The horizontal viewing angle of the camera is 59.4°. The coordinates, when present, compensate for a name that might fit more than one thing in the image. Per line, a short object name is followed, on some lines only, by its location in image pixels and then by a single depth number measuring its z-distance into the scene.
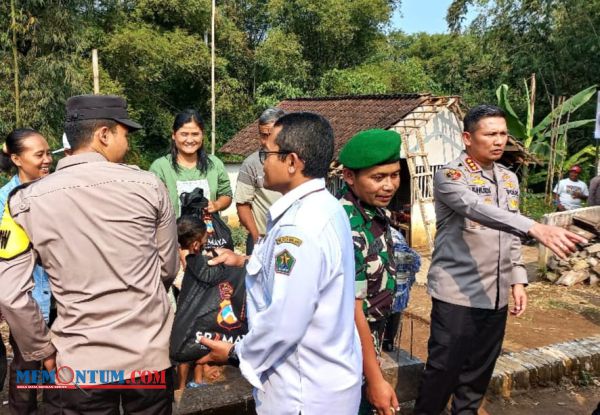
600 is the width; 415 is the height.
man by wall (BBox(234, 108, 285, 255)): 4.09
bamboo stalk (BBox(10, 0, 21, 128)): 12.85
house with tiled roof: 11.55
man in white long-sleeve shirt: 1.60
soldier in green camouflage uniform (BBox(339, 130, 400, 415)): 2.25
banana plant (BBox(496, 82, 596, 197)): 12.91
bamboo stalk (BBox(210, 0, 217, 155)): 18.03
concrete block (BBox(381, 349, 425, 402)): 3.29
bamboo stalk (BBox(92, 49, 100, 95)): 11.72
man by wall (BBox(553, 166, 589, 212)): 10.77
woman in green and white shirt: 3.64
